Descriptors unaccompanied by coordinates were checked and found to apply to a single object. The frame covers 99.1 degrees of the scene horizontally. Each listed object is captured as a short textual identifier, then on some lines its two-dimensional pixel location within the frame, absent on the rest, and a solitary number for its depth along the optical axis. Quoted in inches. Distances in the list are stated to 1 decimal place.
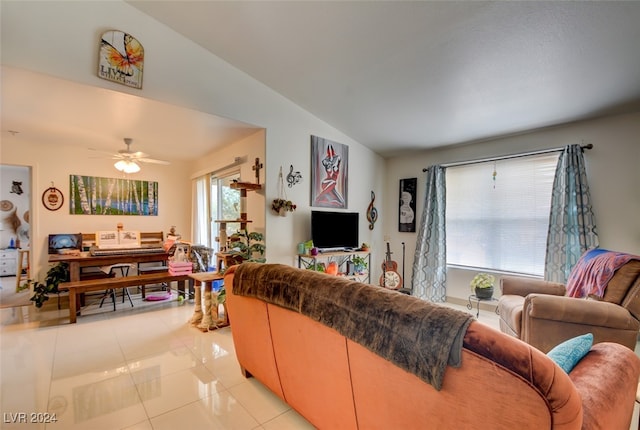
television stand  144.9
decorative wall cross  136.3
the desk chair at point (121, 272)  159.3
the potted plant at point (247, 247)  124.5
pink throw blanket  83.4
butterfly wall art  93.4
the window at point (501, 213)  133.3
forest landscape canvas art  169.2
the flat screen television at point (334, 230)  147.5
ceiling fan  139.5
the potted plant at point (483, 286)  135.0
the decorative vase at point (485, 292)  134.9
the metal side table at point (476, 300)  137.3
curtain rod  120.7
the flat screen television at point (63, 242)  158.7
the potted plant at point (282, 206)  136.6
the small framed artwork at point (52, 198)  158.9
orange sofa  28.8
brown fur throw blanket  32.9
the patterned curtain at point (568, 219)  117.7
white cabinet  217.2
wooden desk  136.6
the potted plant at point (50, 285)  131.6
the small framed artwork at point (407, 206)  179.0
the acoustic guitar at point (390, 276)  167.9
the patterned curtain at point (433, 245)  162.2
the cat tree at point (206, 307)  117.1
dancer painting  152.8
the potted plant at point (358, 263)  166.4
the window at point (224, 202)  169.3
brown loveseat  75.1
